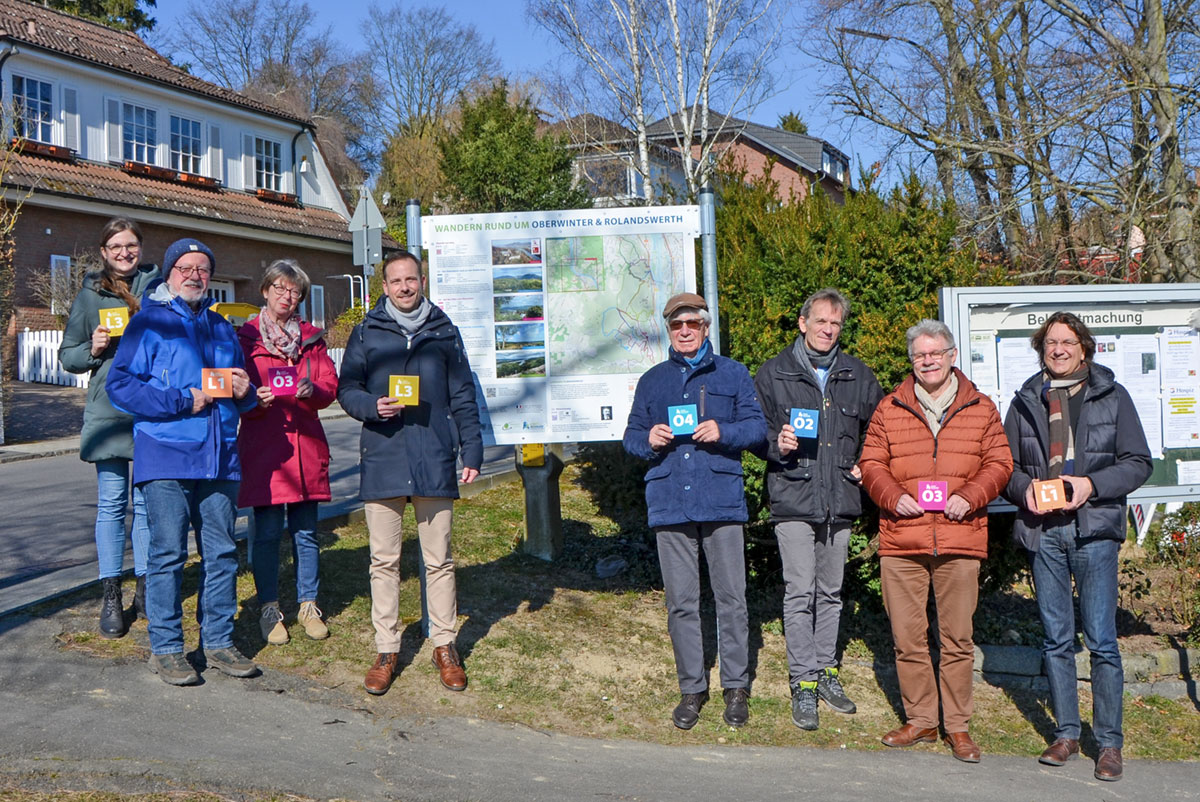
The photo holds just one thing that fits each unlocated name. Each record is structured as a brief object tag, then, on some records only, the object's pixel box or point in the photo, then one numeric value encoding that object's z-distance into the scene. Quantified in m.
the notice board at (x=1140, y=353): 5.94
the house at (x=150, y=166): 22.59
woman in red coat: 5.73
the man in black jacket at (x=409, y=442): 5.39
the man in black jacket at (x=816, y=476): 5.42
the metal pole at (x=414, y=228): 6.15
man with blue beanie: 5.05
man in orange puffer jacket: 5.04
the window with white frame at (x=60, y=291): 22.33
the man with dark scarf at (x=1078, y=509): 4.97
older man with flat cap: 5.26
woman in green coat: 5.49
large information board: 6.21
